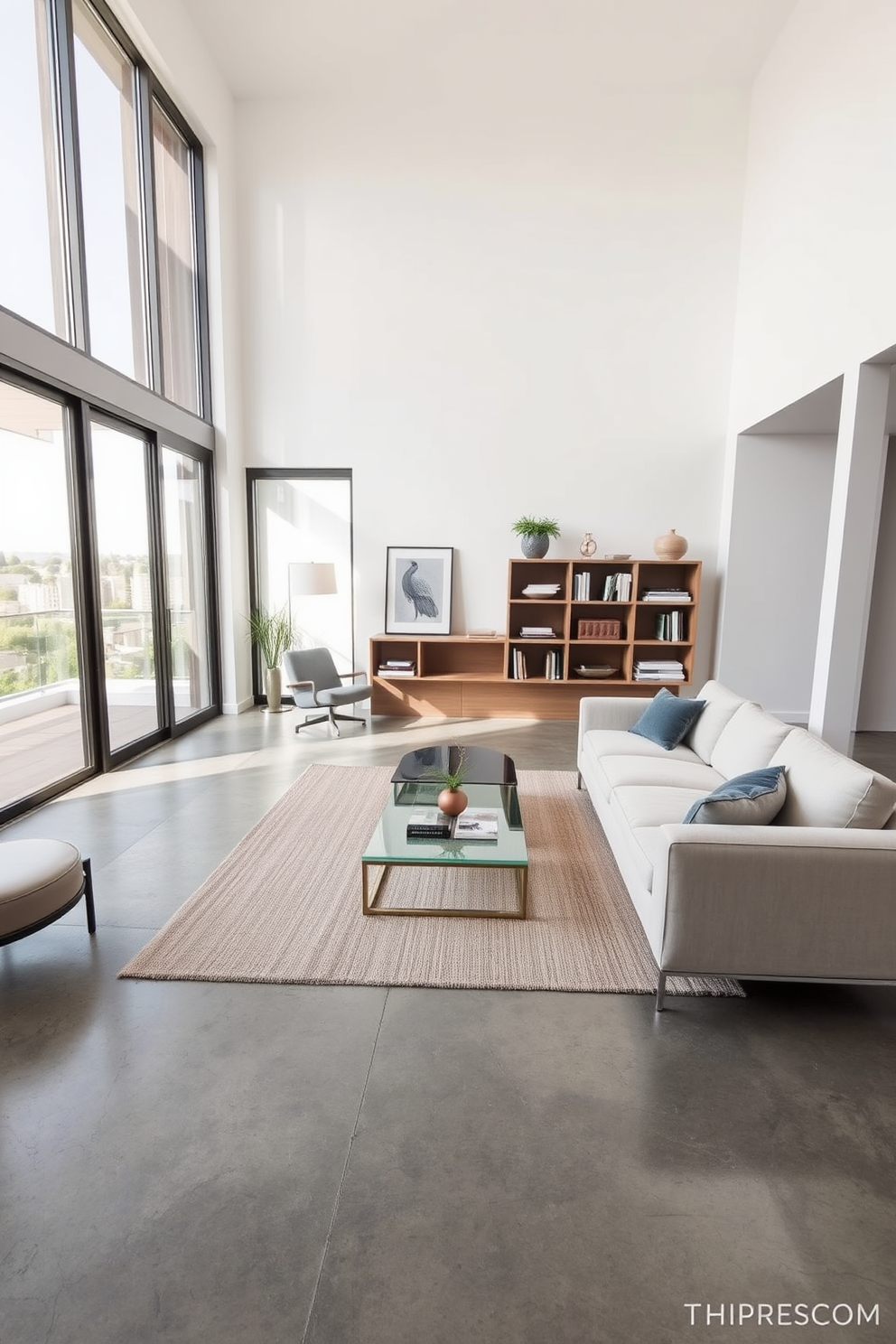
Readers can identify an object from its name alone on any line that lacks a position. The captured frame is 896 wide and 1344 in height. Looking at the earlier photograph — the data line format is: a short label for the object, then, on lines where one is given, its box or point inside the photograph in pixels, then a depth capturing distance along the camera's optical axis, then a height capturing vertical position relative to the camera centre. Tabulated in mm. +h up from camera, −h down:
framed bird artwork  7039 -17
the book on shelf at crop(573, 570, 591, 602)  6680 +14
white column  4016 +260
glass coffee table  2885 -1085
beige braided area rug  2629 -1406
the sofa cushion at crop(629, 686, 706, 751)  4336 -795
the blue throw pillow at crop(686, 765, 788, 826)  2564 -765
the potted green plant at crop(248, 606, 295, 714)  7039 -580
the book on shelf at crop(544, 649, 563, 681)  6770 -738
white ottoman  2506 -1114
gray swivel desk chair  6090 -890
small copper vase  3281 -991
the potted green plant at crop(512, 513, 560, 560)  6617 +470
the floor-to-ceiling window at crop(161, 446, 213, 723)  5984 -6
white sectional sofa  2307 -972
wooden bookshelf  6777 -652
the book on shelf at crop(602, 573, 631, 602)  6645 +13
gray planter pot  6625 +377
